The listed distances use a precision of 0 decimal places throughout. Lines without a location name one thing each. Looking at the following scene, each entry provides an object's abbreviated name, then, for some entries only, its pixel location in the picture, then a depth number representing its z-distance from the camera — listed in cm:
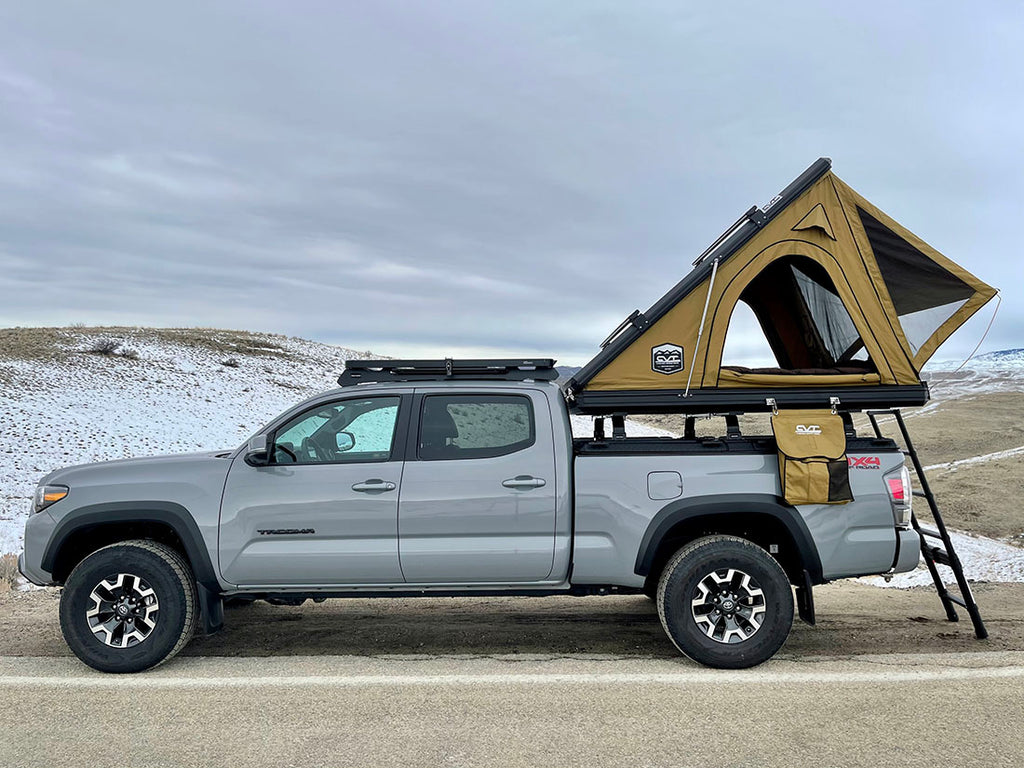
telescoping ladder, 639
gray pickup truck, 552
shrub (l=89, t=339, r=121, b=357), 3028
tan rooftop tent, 595
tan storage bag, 552
